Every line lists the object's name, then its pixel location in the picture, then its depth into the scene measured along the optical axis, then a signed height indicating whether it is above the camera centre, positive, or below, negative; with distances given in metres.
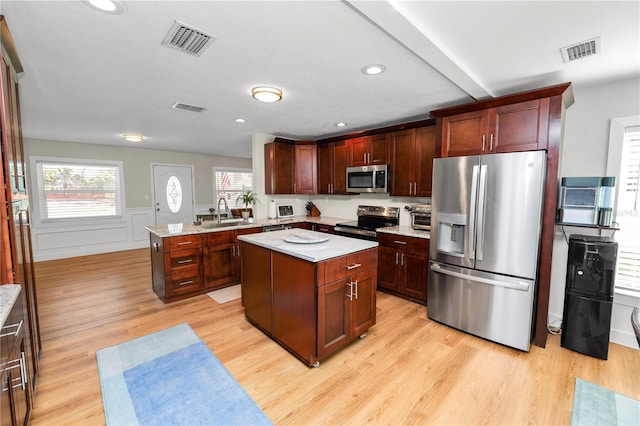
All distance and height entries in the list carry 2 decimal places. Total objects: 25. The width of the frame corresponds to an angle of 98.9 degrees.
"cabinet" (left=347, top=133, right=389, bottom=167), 4.03 +0.66
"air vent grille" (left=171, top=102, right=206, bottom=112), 3.20 +1.02
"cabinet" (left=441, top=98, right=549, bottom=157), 2.33 +0.59
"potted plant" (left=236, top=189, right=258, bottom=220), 4.59 -0.12
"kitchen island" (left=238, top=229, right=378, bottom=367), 2.11 -0.82
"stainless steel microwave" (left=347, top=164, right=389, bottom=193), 4.01 +0.22
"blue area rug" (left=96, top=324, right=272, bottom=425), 1.69 -1.37
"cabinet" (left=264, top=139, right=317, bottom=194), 4.79 +0.45
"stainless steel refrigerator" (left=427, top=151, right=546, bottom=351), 2.33 -0.44
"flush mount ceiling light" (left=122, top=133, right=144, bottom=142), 4.71 +0.96
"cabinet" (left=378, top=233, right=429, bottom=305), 3.26 -0.91
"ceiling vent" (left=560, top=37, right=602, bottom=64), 1.82 +1.00
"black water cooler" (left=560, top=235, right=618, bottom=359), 2.21 -0.84
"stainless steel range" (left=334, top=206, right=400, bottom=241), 3.92 -0.47
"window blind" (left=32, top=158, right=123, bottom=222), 5.38 +0.06
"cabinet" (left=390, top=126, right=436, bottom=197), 3.54 +0.43
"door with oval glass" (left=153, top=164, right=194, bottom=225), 6.79 -0.03
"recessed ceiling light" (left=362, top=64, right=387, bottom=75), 2.20 +1.01
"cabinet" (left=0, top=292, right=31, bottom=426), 1.21 -0.89
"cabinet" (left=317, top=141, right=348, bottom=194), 4.63 +0.44
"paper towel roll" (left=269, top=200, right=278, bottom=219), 4.99 -0.32
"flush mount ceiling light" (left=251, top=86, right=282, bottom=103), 2.64 +0.96
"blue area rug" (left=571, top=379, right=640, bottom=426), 1.68 -1.38
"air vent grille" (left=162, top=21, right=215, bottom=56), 1.70 +1.01
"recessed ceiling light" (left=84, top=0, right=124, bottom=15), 1.43 +0.99
